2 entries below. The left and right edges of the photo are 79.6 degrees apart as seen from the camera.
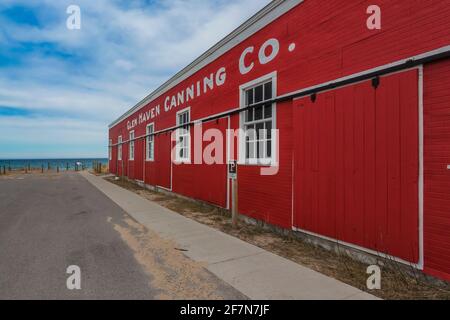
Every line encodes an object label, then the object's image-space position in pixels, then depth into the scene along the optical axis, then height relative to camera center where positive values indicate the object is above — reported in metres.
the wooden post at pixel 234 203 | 6.33 -1.02
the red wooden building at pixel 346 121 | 3.40 +0.66
